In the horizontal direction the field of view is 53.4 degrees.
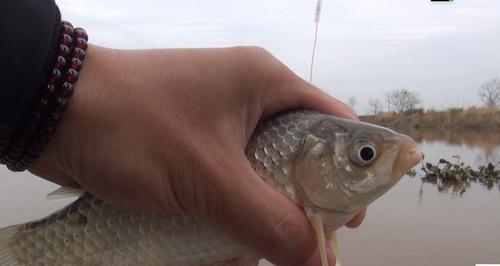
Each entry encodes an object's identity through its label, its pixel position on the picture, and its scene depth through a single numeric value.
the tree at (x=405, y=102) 34.84
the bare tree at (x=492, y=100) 34.81
